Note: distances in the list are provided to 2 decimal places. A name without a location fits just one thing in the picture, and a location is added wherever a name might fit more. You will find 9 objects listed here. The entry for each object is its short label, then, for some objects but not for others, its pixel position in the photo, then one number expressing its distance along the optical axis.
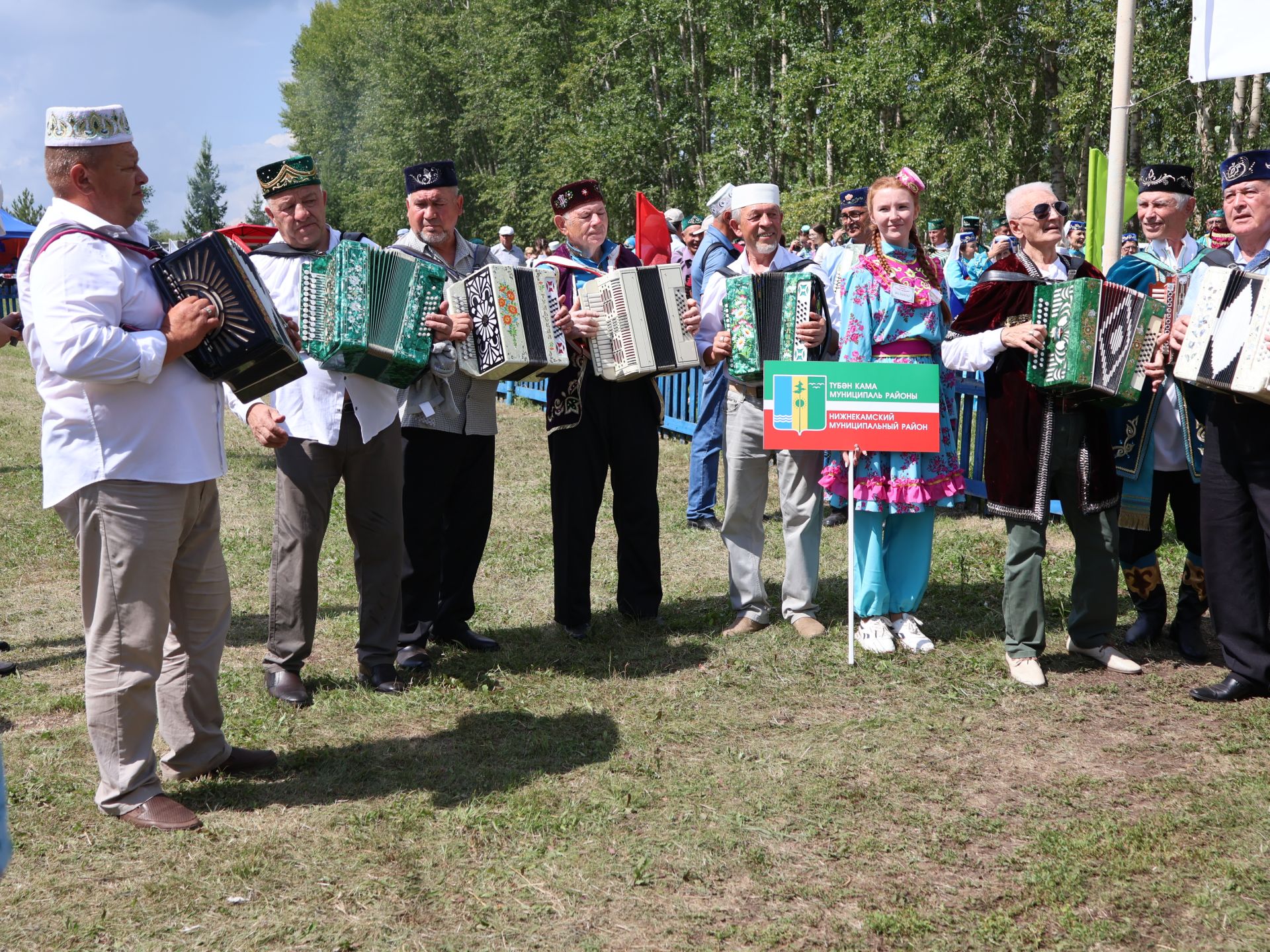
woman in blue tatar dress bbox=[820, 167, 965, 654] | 5.50
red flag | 9.25
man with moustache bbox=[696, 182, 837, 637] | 5.83
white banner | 4.42
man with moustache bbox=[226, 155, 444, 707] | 4.84
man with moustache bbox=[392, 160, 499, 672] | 5.32
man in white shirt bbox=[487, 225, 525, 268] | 17.67
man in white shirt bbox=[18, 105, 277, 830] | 3.55
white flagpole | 8.30
